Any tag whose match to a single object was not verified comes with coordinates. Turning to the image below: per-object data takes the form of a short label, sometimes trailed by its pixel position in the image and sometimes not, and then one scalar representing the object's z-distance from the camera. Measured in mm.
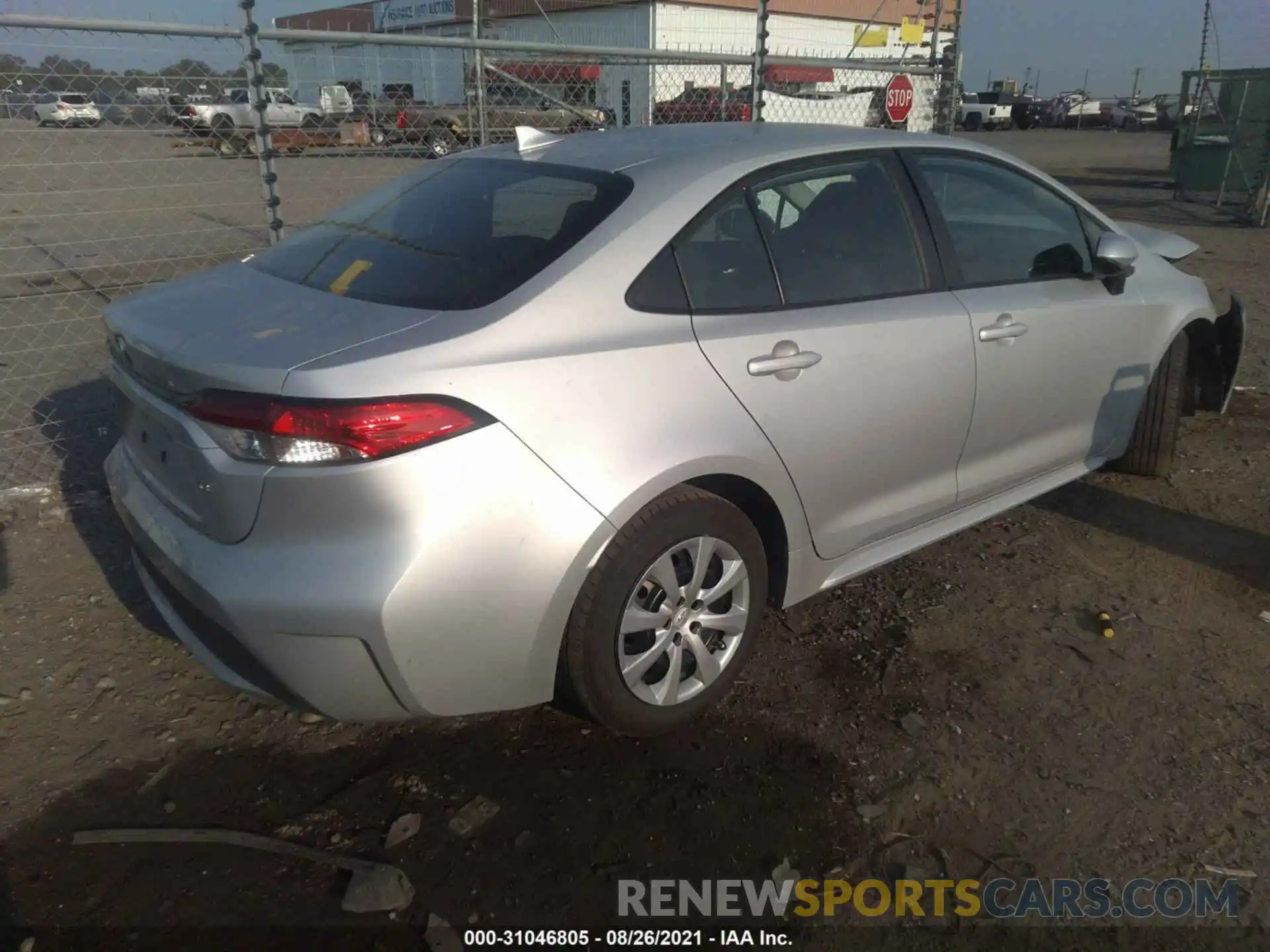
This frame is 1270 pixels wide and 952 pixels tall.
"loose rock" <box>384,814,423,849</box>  2467
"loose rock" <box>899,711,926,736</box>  2895
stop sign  9344
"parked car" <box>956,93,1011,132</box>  43688
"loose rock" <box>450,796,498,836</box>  2502
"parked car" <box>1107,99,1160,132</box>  44219
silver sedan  2225
